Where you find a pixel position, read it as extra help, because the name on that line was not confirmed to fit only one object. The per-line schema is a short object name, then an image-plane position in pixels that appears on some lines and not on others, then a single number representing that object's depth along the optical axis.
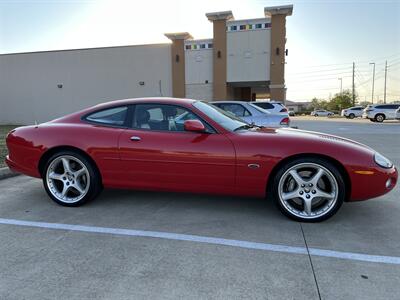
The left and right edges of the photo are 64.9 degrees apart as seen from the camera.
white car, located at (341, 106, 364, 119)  39.59
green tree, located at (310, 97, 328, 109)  108.56
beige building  22.23
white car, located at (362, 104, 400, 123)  25.80
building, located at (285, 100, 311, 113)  117.62
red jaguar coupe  3.39
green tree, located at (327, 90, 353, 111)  76.31
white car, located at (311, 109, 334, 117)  60.38
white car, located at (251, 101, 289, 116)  12.23
